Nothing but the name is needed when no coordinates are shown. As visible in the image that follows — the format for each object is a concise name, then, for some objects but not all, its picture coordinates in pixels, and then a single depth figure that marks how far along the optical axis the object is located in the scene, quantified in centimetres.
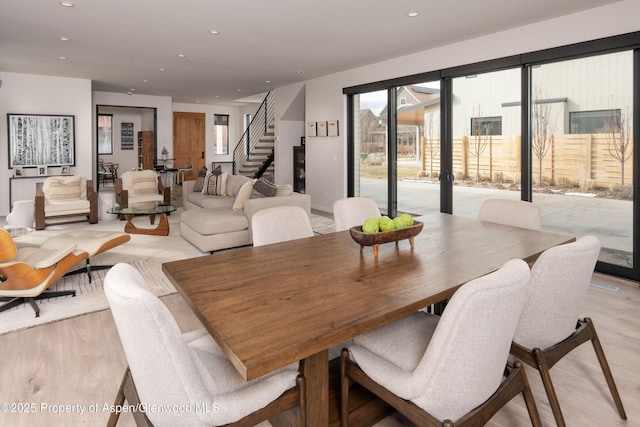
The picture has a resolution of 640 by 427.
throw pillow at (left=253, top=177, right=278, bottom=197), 546
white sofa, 485
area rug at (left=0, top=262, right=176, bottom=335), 304
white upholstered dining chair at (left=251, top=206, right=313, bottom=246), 246
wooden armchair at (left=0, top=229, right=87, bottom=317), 295
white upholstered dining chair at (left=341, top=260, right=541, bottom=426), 117
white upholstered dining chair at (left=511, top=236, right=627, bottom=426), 153
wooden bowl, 201
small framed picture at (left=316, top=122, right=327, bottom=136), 788
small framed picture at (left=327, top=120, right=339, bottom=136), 757
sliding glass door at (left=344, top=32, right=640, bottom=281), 401
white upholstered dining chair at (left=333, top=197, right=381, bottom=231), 300
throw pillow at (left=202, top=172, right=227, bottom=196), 695
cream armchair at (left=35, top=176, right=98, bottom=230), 629
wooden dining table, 117
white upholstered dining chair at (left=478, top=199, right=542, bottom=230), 281
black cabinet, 978
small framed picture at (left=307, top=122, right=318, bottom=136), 813
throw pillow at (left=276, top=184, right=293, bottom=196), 558
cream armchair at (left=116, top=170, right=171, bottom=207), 720
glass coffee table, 552
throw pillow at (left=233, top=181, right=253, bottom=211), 540
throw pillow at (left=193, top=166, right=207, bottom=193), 741
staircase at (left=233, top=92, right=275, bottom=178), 1062
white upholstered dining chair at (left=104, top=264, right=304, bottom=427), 111
